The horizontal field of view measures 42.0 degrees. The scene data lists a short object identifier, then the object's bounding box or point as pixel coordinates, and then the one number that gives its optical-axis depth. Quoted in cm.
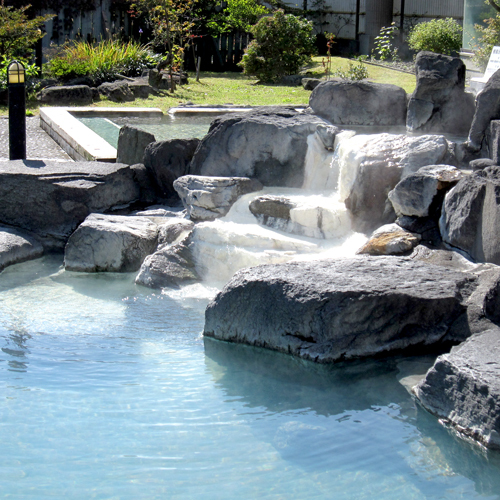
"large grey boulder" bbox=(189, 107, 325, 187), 749
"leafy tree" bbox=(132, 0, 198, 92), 1653
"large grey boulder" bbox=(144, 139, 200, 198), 798
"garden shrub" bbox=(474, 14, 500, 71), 1223
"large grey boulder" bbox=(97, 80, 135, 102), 1497
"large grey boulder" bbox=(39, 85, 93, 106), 1454
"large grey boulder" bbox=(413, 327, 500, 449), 351
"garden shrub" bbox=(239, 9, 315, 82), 1886
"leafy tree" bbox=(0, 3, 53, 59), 1520
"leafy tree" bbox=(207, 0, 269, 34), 2130
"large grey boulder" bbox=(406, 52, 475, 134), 786
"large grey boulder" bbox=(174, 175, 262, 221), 697
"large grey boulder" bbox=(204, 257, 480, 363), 447
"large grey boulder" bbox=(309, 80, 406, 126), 834
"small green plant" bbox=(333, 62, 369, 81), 1318
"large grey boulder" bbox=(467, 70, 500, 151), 654
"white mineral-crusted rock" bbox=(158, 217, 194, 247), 677
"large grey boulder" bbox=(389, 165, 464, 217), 590
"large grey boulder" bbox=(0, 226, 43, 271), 666
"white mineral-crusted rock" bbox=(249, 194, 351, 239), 660
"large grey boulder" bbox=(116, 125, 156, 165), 863
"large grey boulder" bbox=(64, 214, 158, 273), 665
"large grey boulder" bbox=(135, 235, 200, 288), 622
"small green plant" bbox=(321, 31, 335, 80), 1766
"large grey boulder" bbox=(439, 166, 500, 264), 506
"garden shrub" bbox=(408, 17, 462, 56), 1671
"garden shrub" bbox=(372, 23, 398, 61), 1905
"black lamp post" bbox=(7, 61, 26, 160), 866
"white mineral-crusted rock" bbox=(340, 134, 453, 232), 649
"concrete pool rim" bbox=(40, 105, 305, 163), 937
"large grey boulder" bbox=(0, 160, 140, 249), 736
